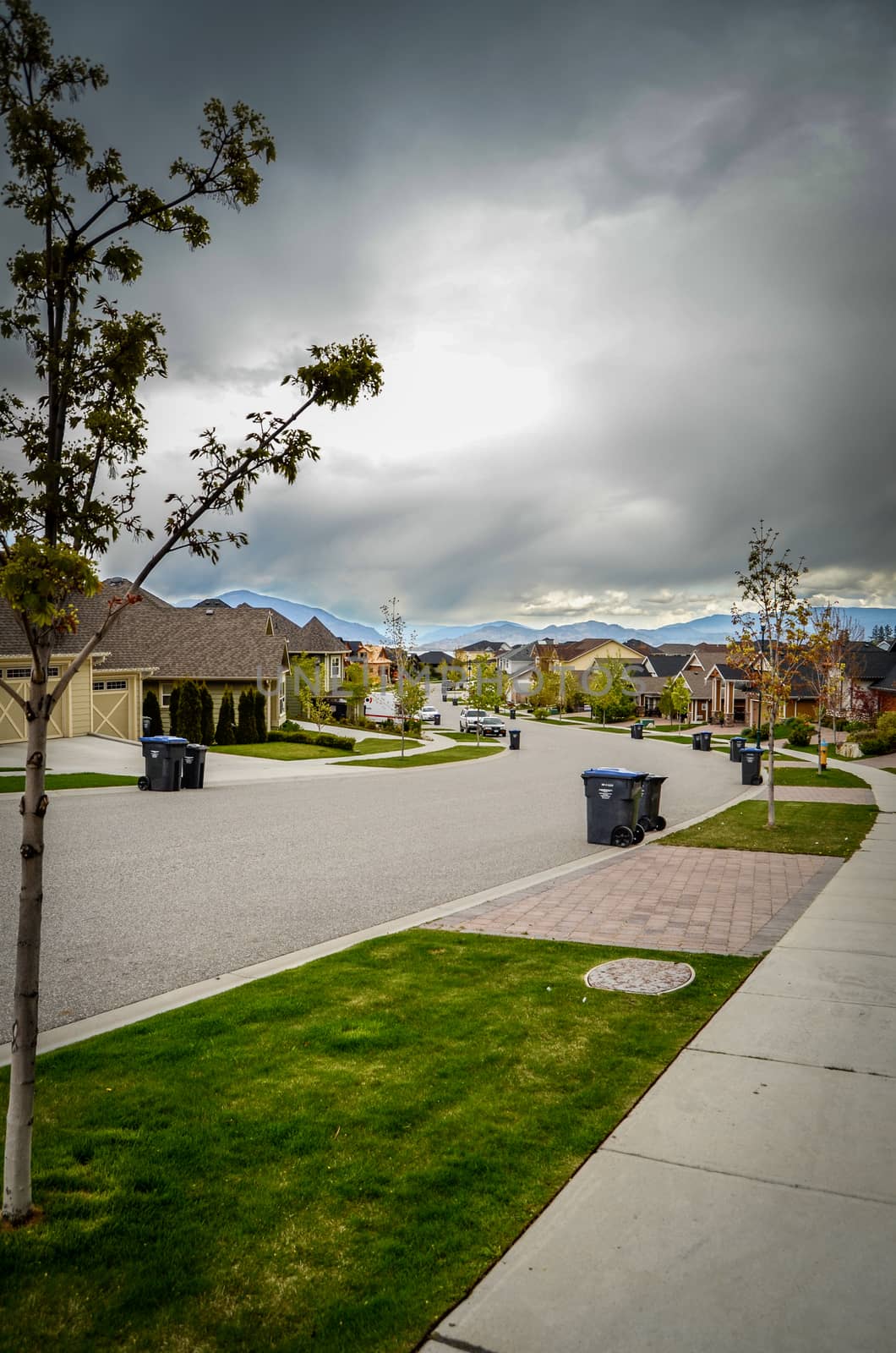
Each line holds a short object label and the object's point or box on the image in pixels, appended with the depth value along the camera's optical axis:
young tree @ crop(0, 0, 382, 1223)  3.84
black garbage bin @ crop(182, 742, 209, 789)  22.48
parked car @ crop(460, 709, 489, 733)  56.41
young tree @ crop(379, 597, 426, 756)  41.91
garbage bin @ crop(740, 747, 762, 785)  26.19
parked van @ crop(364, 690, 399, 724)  59.65
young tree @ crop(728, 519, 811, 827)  16.64
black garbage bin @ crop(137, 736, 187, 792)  21.58
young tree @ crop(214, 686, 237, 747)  38.81
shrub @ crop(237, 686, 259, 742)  39.44
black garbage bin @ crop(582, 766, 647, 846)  15.03
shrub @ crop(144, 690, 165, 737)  38.75
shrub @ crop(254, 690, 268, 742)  39.84
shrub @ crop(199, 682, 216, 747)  38.16
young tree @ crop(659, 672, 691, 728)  69.06
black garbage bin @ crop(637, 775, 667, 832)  16.72
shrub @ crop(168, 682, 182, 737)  37.69
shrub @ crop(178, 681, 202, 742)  37.62
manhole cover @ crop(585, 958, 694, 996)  7.09
